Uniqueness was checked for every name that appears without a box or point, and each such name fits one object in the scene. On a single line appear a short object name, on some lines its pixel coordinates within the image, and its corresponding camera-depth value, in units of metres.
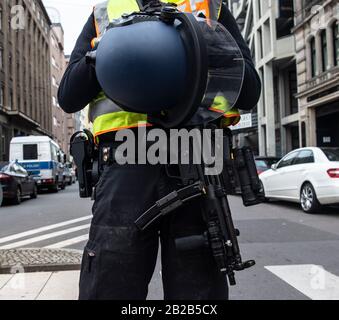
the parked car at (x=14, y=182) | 14.18
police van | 21.55
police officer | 1.71
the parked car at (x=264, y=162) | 15.06
